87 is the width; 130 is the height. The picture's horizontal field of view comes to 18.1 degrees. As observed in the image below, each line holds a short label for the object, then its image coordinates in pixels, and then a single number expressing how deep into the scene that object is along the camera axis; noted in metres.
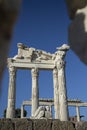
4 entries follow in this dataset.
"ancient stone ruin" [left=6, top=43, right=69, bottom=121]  26.18
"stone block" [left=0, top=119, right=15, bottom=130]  9.66
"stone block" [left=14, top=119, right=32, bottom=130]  9.96
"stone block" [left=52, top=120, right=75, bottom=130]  10.27
